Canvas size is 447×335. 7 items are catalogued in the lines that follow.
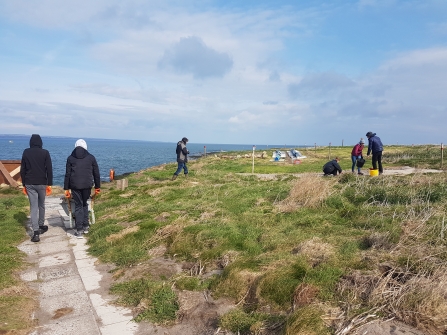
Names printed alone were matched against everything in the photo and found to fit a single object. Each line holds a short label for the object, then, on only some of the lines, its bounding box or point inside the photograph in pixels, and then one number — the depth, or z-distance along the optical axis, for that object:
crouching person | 15.45
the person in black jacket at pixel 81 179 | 8.16
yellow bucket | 14.84
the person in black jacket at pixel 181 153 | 17.30
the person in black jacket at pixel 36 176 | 8.00
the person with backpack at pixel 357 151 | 18.44
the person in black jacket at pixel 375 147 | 15.84
